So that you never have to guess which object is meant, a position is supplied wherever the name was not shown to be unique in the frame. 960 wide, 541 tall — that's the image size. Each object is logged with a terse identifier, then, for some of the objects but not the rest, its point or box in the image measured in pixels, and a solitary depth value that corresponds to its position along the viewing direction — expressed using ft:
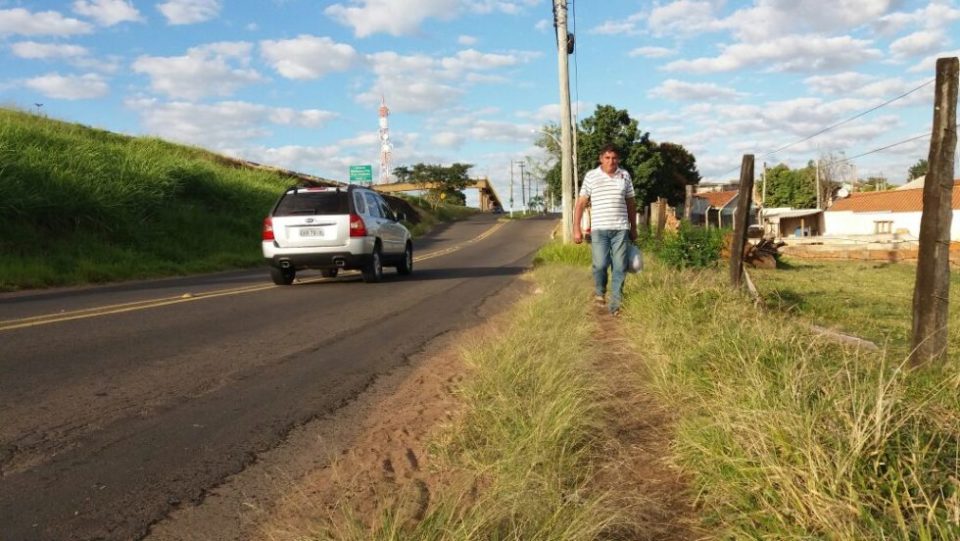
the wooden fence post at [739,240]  26.27
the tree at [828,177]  247.91
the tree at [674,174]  172.96
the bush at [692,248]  47.85
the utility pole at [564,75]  65.82
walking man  25.54
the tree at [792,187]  268.21
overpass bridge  249.14
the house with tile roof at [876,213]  157.38
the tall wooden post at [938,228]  13.60
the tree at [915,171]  308.19
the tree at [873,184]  302.86
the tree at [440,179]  250.37
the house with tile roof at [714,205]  230.27
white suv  40.32
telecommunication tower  262.67
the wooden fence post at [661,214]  61.80
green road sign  193.57
